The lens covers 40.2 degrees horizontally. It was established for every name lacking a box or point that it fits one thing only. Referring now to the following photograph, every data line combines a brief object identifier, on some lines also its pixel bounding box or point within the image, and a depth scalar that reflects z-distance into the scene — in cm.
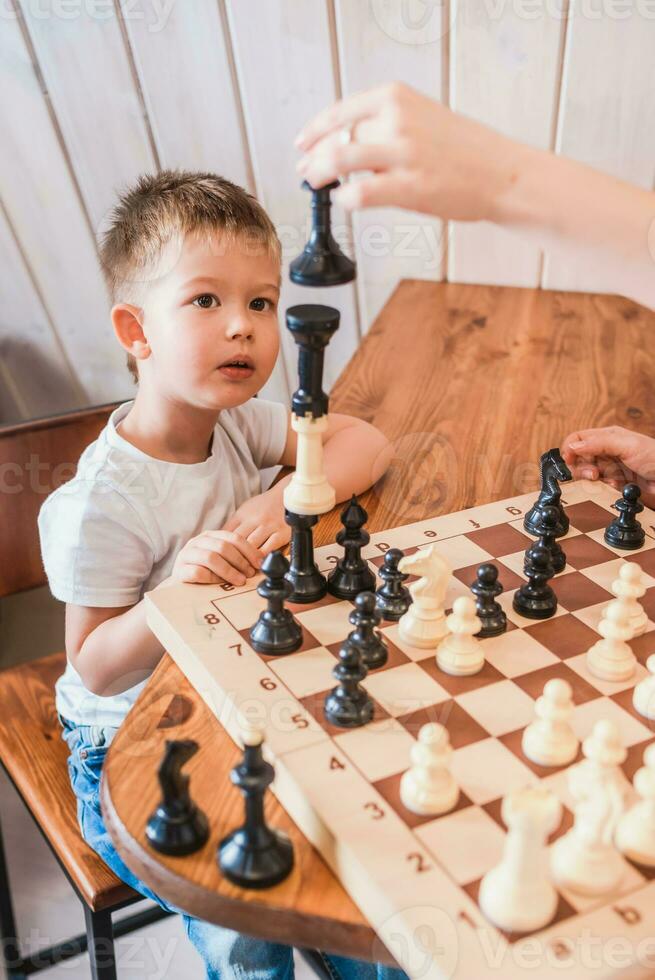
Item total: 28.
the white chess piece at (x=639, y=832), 76
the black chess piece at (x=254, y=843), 77
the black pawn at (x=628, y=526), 124
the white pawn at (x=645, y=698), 92
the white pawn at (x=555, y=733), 86
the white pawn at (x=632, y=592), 105
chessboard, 71
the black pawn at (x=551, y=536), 118
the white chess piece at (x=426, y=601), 103
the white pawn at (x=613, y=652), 98
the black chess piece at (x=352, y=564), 112
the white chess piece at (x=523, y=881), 70
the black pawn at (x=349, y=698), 91
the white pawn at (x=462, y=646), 98
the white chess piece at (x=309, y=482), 108
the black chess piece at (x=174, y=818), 80
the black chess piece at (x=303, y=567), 112
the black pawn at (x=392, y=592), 109
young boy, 134
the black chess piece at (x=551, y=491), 124
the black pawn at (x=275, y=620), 101
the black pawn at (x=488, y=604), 105
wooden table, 78
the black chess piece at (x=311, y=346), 101
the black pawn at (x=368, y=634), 98
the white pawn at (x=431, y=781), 80
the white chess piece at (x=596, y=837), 74
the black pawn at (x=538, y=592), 109
